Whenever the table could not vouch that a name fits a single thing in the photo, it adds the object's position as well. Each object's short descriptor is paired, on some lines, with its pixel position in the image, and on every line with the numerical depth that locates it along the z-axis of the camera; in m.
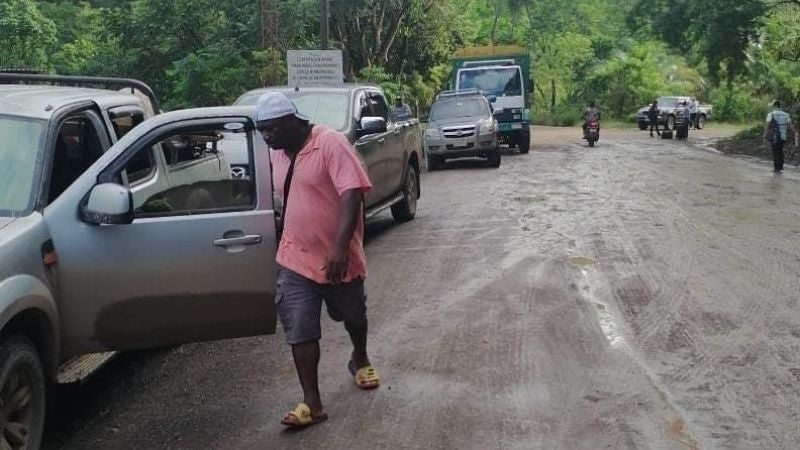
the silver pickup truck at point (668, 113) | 38.21
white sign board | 20.09
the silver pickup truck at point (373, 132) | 10.33
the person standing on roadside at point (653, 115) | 38.31
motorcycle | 30.40
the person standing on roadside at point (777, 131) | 20.73
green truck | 26.94
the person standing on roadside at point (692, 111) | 43.70
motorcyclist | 30.34
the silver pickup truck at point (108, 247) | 4.15
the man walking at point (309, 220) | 4.63
